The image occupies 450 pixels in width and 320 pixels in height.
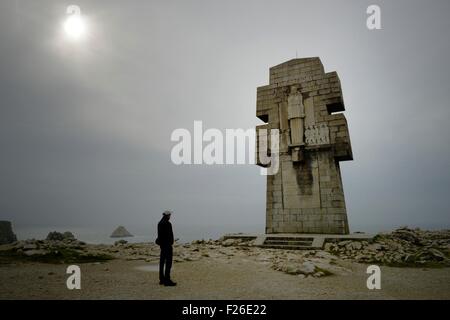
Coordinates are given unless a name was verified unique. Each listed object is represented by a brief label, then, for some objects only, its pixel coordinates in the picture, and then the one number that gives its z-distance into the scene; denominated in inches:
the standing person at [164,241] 242.7
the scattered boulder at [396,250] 358.0
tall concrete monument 551.8
